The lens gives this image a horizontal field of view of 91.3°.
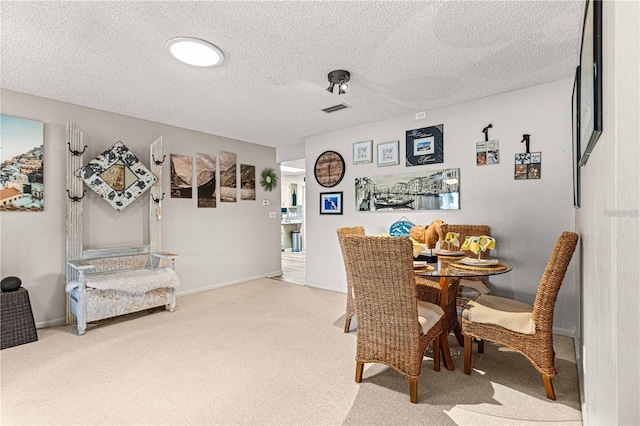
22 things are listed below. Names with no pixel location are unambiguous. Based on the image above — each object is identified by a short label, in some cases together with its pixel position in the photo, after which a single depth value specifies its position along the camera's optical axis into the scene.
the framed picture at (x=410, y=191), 3.70
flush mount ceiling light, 2.28
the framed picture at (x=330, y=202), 4.72
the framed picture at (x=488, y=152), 3.37
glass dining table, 2.12
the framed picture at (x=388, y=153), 4.14
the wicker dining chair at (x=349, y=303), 3.01
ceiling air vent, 3.71
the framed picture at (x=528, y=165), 3.13
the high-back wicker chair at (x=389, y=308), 1.84
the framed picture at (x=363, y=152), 4.38
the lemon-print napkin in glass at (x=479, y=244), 2.34
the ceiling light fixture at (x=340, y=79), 2.78
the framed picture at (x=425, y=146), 3.79
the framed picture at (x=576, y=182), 2.23
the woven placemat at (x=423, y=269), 2.14
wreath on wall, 5.71
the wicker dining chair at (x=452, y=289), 2.59
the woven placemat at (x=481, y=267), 2.21
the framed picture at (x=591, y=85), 0.92
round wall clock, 4.70
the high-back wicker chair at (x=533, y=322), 1.84
